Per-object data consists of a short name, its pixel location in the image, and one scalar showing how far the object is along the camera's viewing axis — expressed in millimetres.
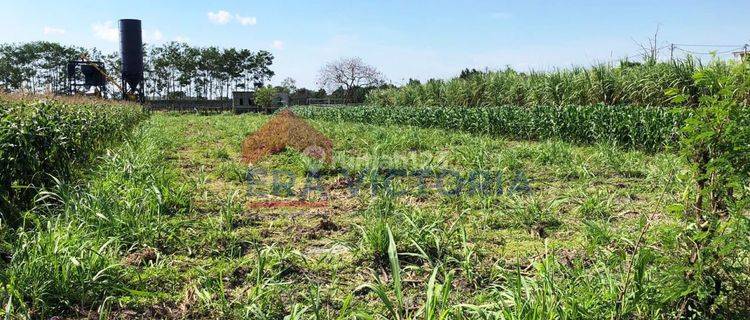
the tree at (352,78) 61778
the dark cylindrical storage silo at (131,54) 43594
